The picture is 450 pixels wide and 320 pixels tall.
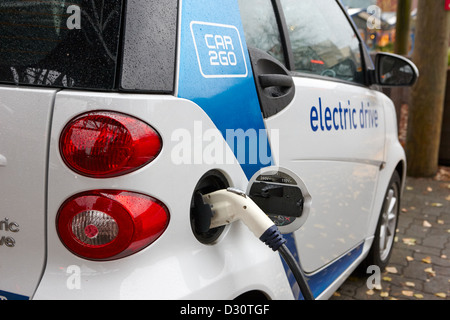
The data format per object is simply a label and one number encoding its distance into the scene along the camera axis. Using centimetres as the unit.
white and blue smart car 123
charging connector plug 141
